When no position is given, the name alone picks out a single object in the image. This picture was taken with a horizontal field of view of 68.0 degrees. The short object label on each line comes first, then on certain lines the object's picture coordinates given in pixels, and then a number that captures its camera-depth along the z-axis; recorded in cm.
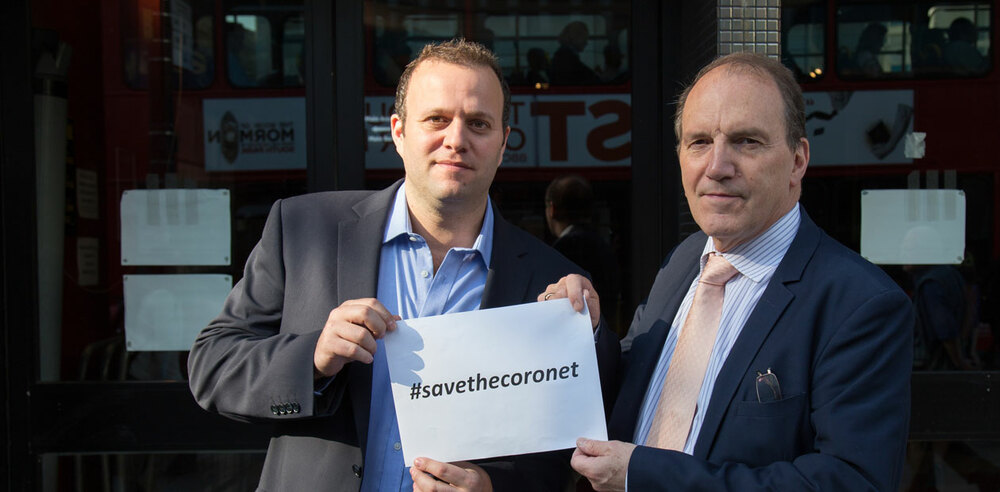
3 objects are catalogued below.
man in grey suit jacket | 164
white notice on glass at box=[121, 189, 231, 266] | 343
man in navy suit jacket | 141
